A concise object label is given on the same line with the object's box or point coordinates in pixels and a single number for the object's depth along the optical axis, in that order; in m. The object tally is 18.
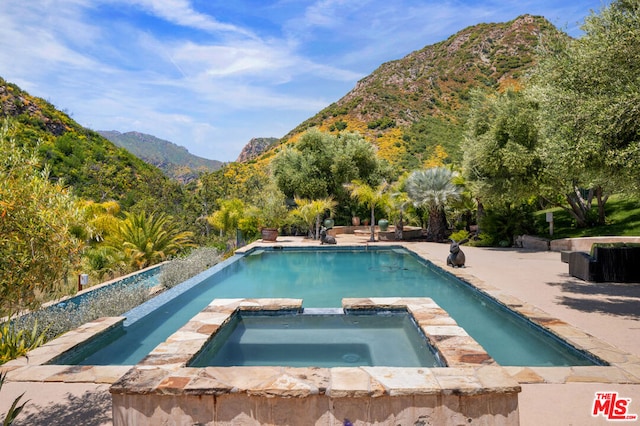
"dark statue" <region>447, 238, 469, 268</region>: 10.28
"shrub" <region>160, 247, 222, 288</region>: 8.99
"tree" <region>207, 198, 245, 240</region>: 17.81
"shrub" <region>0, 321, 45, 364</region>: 4.68
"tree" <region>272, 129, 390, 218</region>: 22.02
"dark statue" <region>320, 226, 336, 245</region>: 16.38
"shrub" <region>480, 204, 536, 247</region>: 15.26
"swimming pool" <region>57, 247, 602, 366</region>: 5.05
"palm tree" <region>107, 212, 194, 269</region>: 11.02
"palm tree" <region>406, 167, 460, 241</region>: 16.92
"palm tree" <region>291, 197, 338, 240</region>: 18.23
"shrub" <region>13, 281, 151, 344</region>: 5.56
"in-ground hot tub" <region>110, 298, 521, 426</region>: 2.98
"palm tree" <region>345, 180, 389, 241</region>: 17.56
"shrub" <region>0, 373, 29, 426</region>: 2.06
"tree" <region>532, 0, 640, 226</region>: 6.11
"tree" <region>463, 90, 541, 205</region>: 12.89
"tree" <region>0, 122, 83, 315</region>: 2.51
